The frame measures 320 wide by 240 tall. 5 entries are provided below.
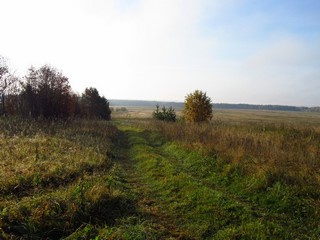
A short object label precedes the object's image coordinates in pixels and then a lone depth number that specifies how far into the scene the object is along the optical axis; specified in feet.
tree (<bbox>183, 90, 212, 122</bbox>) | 127.75
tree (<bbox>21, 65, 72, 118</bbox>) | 106.22
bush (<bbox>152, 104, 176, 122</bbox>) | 143.49
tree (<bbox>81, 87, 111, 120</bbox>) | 177.06
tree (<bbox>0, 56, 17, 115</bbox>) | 116.84
